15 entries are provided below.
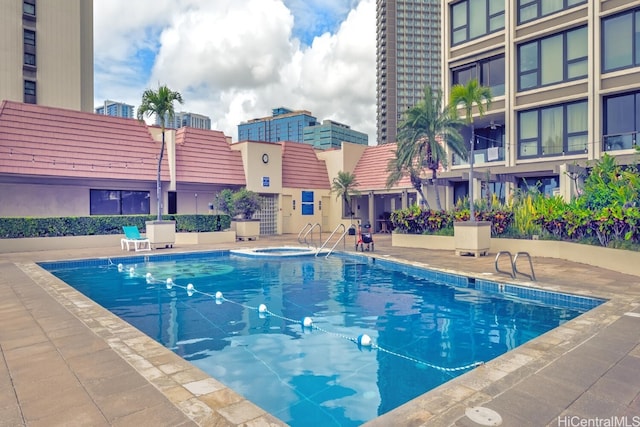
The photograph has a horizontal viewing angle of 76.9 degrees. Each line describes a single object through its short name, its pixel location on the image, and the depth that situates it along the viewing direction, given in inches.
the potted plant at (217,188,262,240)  756.0
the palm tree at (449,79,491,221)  606.5
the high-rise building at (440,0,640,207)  598.9
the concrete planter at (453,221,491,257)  494.3
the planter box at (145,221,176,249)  625.0
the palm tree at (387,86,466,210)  621.3
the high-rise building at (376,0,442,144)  3831.2
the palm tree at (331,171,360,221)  911.7
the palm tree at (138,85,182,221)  588.1
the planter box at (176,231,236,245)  721.0
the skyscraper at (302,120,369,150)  4379.9
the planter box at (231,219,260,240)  764.0
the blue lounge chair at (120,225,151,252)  602.5
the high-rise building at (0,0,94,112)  1002.1
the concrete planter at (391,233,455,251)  580.7
